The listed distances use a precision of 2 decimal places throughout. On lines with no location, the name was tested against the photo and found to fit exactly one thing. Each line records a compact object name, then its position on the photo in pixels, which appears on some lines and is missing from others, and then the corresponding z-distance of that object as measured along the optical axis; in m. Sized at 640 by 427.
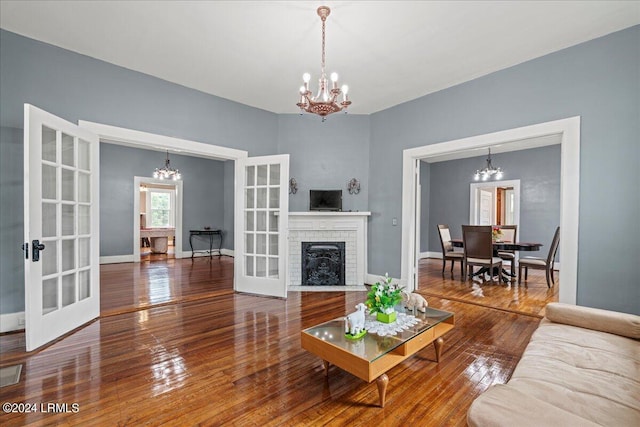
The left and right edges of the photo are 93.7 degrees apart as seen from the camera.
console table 8.16
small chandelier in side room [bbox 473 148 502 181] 6.62
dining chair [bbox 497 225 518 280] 5.62
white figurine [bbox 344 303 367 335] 2.08
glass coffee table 1.82
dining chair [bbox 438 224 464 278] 5.91
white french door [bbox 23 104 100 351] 2.56
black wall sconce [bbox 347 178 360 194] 5.22
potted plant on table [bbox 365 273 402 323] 2.26
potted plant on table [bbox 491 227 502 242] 5.56
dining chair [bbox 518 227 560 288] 4.92
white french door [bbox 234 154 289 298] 4.36
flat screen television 5.07
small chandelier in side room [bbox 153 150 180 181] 7.37
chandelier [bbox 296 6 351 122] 2.59
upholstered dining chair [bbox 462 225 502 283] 5.07
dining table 5.12
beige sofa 1.17
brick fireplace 4.97
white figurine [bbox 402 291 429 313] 2.58
